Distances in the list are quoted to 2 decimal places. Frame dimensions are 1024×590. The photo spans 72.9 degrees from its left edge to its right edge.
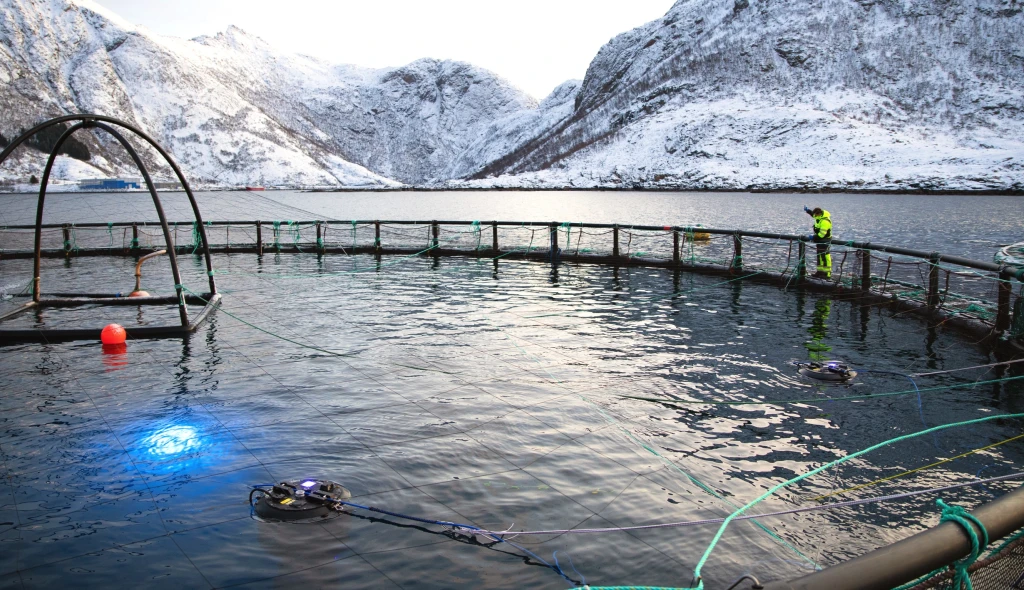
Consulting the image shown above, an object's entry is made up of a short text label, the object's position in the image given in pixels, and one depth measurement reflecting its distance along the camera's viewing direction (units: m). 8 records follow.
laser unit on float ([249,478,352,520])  7.46
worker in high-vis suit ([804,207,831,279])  23.31
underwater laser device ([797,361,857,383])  12.49
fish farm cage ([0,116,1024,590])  2.46
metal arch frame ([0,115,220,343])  15.35
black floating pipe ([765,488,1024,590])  2.31
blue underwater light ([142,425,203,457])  9.23
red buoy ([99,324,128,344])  15.04
